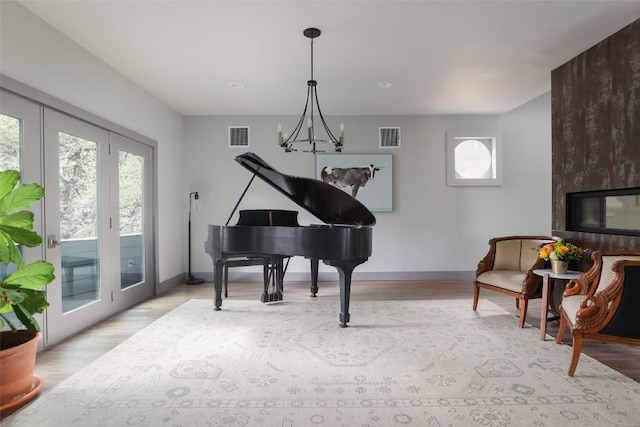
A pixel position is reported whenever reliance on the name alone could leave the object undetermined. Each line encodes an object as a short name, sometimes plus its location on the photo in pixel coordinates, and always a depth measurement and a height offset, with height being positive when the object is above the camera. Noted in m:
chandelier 2.78 +0.99
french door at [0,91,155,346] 2.52 +0.01
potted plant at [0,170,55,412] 1.79 -0.41
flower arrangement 2.94 -0.40
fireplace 2.76 -0.05
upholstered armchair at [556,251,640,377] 2.06 -0.66
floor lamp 4.99 -1.07
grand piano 2.95 -0.25
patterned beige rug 1.77 -1.10
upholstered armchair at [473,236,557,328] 3.09 -0.64
